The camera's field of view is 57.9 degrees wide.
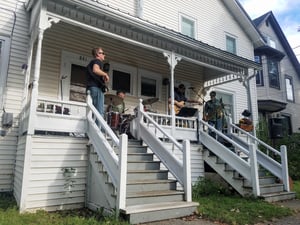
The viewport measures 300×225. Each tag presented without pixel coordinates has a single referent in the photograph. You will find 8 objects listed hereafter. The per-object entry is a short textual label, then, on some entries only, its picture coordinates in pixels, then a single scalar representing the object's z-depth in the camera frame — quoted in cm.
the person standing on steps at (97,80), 578
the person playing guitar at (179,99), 824
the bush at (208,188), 679
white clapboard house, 491
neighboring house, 1627
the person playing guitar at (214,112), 849
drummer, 723
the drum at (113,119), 652
